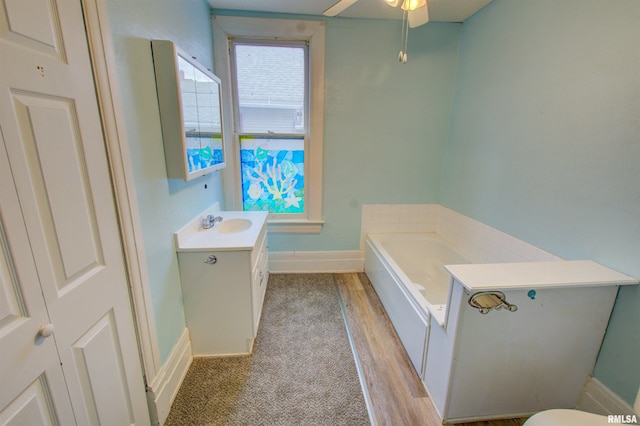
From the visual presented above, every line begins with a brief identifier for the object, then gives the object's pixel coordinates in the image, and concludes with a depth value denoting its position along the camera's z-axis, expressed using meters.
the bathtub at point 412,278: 1.70
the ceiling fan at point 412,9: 1.52
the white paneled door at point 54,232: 0.71
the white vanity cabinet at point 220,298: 1.70
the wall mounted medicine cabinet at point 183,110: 1.41
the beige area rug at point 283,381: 1.46
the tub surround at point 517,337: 1.28
